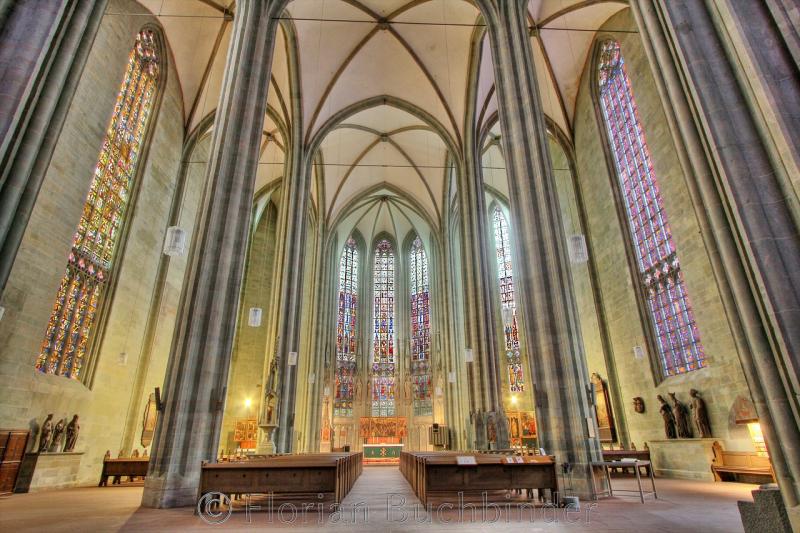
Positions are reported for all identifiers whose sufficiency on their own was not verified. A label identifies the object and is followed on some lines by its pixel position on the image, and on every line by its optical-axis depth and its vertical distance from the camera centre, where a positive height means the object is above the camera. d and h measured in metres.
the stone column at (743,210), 3.84 +2.14
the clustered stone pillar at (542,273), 7.37 +3.02
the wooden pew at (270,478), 5.86 -0.50
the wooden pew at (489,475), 5.87 -0.50
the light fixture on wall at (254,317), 13.15 +3.55
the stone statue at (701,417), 10.22 +0.40
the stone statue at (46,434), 9.73 +0.17
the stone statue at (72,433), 10.59 +0.20
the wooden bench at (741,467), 8.40 -0.65
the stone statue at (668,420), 11.43 +0.38
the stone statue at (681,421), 10.88 +0.34
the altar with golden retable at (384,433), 24.09 +0.29
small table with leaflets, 6.18 -0.41
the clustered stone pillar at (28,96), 4.31 +3.53
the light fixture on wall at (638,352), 12.61 +2.34
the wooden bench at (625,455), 10.03 -0.44
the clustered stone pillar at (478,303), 14.52 +4.70
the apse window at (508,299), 22.81 +7.45
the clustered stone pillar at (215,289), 6.68 +2.56
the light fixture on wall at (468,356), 14.77 +2.65
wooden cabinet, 8.69 -0.25
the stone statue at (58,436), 10.11 +0.13
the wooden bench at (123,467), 10.41 -0.60
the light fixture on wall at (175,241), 8.64 +3.80
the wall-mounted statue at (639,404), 12.71 +0.88
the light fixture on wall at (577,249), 8.84 +3.66
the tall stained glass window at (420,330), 26.09 +6.59
